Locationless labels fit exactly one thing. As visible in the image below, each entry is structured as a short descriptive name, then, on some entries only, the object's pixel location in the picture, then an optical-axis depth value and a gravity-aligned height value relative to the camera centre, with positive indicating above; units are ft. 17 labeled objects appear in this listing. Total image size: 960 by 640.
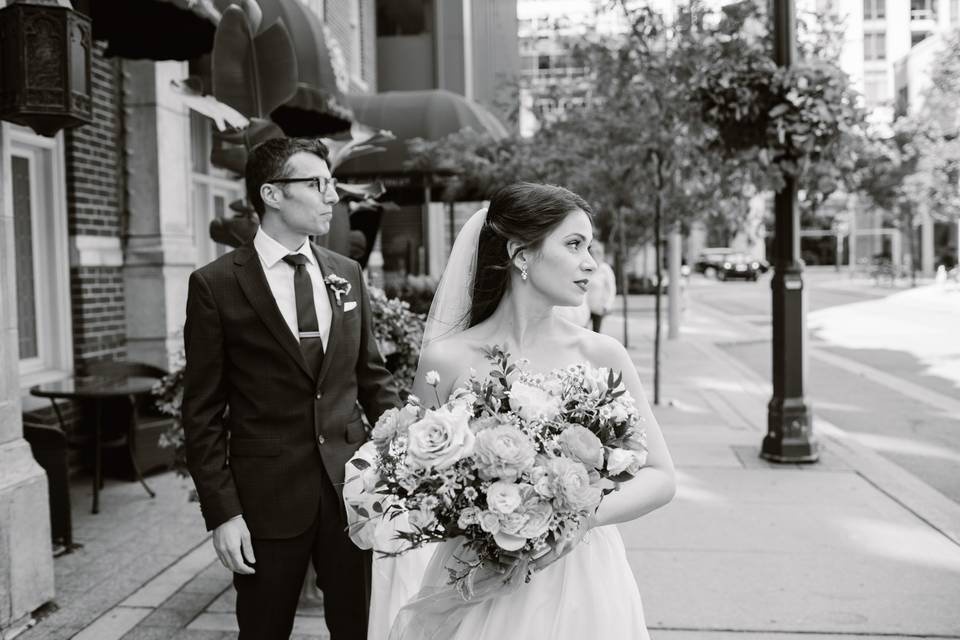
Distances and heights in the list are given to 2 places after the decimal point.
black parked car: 201.16 -0.47
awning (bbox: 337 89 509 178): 45.98 +7.77
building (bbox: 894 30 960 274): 191.72 +7.12
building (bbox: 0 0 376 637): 24.72 +1.38
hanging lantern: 14.49 +3.33
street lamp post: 26.94 -2.45
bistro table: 21.26 -2.76
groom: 10.07 -1.50
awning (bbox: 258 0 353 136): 24.23 +6.37
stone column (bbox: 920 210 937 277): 193.57 +1.91
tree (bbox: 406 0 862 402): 26.12 +4.69
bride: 7.94 -0.83
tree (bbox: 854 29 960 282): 122.72 +15.77
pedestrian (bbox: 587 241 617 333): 47.80 -1.42
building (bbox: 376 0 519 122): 67.82 +17.10
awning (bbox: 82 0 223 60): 19.03 +5.29
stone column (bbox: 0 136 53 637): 14.29 -3.59
